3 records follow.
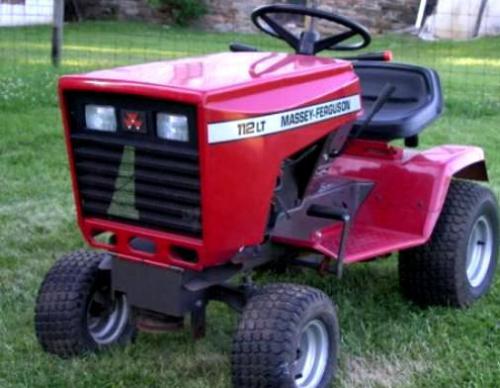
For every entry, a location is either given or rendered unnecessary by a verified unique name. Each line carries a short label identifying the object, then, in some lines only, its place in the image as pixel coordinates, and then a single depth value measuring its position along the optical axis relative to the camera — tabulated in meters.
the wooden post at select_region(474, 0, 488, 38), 19.47
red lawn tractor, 3.12
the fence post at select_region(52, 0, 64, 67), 10.95
